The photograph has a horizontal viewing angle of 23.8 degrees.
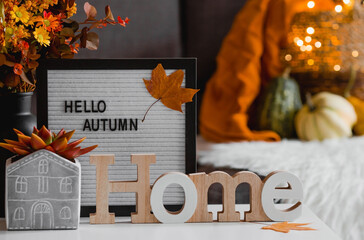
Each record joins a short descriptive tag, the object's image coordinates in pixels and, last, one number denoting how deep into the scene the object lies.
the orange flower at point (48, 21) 1.59
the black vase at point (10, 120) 1.65
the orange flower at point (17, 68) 1.59
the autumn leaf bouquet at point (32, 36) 1.58
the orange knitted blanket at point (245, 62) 3.02
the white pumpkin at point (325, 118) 2.85
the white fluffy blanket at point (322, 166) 2.04
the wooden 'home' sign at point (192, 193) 1.59
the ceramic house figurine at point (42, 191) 1.53
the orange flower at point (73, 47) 1.69
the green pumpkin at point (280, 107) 2.98
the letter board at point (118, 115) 1.65
